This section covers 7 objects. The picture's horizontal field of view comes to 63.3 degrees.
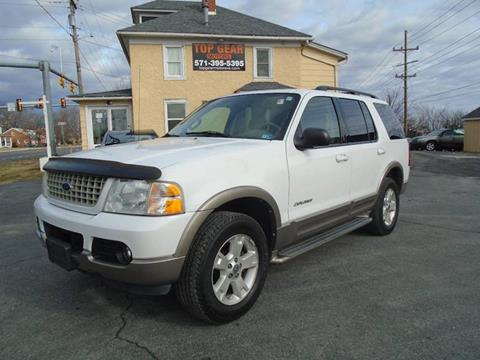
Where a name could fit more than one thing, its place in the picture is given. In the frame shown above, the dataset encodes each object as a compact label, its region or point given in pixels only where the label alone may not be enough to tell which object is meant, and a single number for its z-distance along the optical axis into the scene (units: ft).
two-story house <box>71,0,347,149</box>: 56.75
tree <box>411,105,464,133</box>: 223.18
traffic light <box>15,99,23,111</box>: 71.55
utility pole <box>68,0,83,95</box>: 86.89
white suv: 8.57
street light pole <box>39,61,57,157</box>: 59.06
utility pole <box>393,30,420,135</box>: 140.46
